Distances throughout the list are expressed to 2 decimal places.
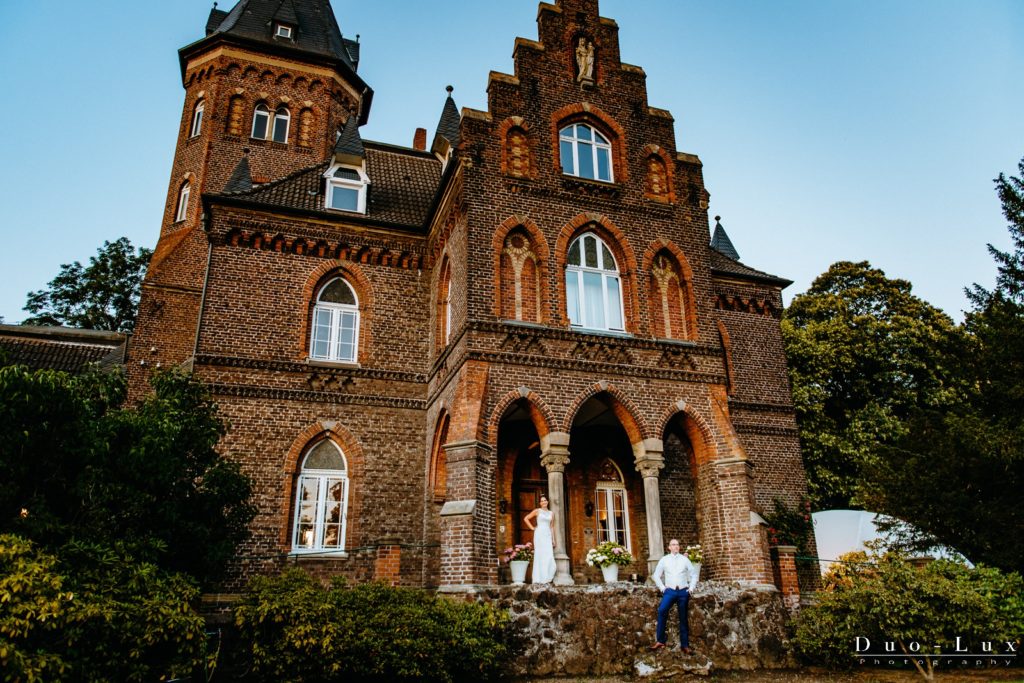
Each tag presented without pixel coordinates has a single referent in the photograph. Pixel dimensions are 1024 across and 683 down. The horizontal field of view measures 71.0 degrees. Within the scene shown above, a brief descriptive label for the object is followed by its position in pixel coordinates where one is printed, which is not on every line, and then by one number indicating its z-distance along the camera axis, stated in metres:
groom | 11.35
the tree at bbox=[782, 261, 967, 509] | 28.22
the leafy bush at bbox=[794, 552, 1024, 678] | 10.98
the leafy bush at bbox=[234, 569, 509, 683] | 9.46
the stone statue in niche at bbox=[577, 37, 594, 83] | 17.78
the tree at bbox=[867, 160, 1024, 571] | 13.13
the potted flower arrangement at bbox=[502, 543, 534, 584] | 13.18
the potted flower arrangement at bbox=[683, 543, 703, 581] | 13.48
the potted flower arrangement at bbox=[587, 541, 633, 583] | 13.29
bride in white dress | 12.79
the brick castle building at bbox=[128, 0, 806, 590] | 14.45
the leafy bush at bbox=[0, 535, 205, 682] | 6.97
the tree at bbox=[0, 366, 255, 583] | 8.14
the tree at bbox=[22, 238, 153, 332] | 35.06
